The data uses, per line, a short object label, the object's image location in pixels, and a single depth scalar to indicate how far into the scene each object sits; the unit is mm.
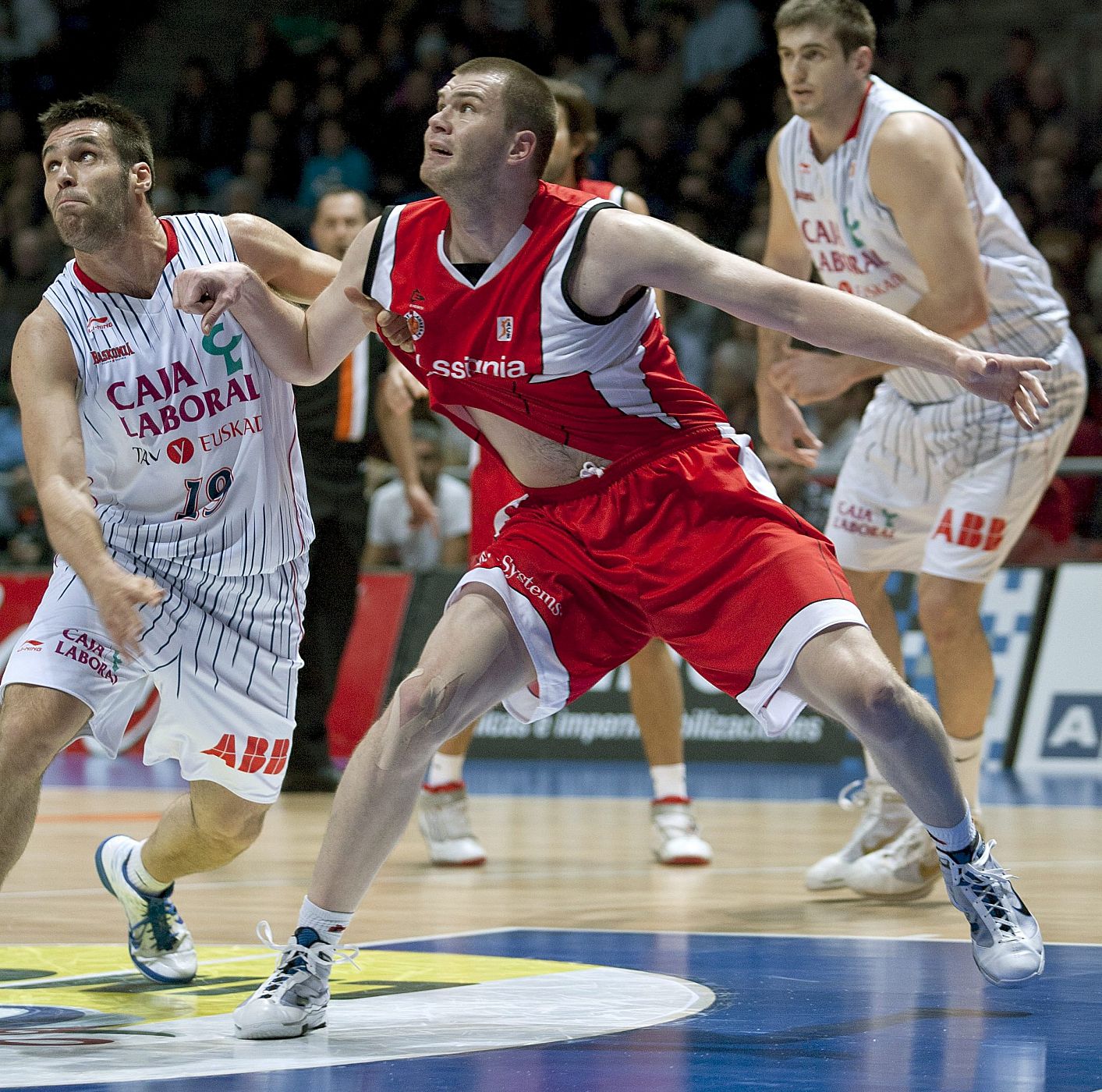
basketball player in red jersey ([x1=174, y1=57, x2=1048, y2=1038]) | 7223
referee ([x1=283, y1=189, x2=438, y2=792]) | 17906
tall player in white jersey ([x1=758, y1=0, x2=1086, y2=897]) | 10719
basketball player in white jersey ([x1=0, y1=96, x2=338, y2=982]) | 8055
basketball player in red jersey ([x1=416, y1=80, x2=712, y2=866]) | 12586
